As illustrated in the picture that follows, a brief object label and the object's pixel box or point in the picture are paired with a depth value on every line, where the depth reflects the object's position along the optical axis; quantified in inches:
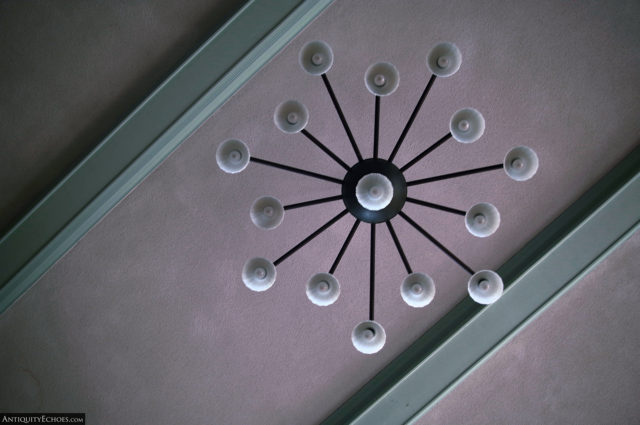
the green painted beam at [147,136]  109.0
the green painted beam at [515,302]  116.1
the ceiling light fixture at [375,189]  78.1
